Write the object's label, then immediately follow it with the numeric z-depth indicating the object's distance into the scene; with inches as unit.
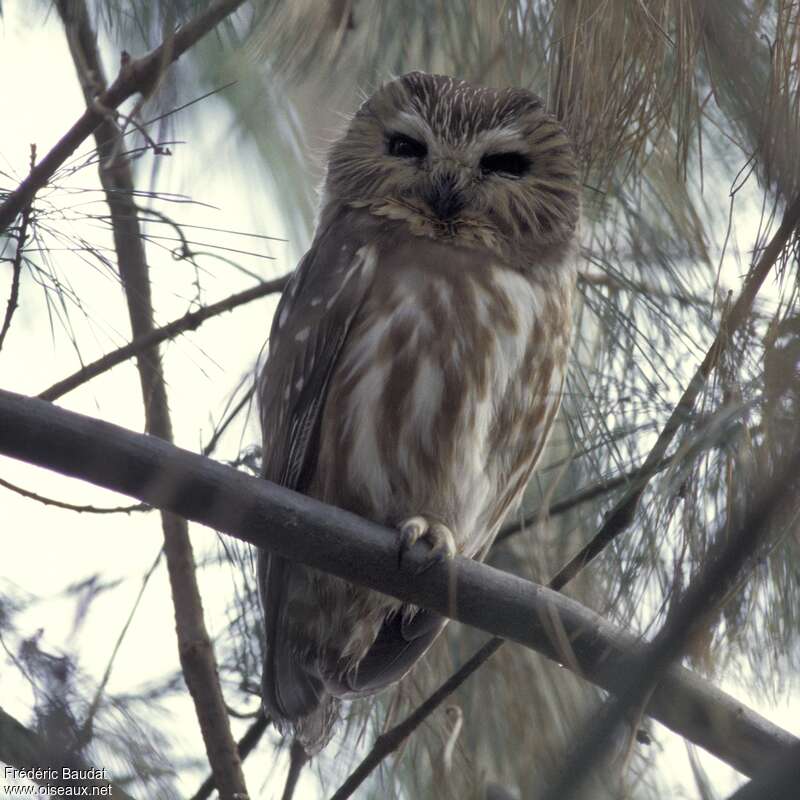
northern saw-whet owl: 233.6
